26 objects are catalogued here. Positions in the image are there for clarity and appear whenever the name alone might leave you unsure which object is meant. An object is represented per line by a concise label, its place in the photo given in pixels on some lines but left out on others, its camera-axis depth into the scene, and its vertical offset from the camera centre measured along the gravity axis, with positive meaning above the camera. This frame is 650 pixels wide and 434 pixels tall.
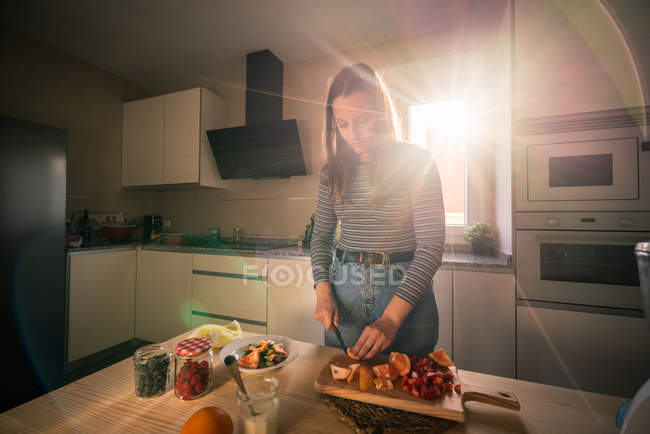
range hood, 2.49 +0.76
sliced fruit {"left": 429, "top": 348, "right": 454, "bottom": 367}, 0.63 -0.32
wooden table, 0.50 -0.37
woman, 0.83 +0.00
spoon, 0.50 -0.27
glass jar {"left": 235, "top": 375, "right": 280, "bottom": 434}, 0.46 -0.32
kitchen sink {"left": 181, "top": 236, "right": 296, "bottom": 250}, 2.61 -0.23
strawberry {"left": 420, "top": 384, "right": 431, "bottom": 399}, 0.52 -0.32
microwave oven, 1.33 +0.26
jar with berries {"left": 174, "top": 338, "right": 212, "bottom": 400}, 0.59 -0.32
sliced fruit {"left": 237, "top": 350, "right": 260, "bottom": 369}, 0.69 -0.35
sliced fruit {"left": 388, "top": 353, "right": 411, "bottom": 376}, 0.58 -0.30
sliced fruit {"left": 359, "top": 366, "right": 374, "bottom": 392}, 0.54 -0.31
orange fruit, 0.43 -0.32
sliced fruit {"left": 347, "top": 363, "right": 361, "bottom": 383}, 0.57 -0.32
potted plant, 1.95 -0.12
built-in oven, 1.31 -0.40
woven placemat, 0.49 -0.36
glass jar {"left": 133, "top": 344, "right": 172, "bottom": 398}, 0.59 -0.33
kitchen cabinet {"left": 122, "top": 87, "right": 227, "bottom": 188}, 2.67 +0.81
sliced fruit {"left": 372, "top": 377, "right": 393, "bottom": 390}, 0.55 -0.32
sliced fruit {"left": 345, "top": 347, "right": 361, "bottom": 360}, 0.65 -0.32
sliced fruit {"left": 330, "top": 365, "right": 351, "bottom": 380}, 0.57 -0.32
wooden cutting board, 0.49 -0.33
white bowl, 0.70 -0.36
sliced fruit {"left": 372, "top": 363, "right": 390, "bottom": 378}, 0.58 -0.31
